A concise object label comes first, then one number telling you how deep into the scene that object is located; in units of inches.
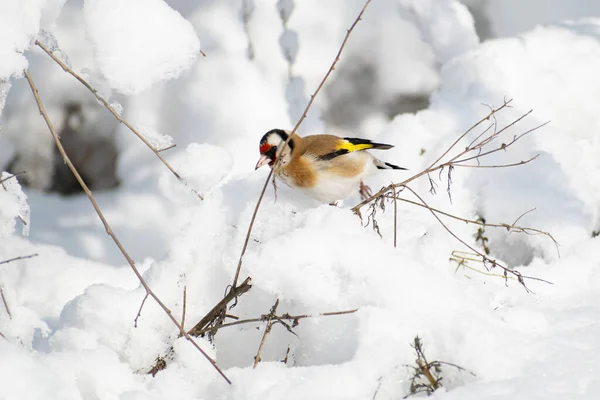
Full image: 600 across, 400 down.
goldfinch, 232.7
